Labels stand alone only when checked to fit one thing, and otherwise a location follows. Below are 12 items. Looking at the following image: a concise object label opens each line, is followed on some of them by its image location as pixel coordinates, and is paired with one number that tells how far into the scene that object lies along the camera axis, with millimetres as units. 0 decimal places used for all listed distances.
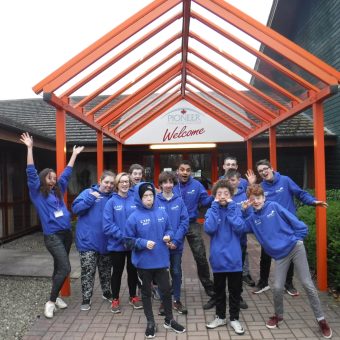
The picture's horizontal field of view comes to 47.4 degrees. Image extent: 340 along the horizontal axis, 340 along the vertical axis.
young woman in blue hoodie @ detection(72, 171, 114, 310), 4539
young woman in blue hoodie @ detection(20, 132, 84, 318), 4395
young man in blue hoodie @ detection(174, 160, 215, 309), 4816
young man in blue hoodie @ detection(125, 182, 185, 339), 3840
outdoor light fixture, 10930
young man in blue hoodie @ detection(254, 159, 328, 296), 4836
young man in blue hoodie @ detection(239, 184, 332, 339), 3818
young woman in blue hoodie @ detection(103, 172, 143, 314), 4363
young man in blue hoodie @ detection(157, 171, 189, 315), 4285
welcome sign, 10508
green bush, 4871
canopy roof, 4512
